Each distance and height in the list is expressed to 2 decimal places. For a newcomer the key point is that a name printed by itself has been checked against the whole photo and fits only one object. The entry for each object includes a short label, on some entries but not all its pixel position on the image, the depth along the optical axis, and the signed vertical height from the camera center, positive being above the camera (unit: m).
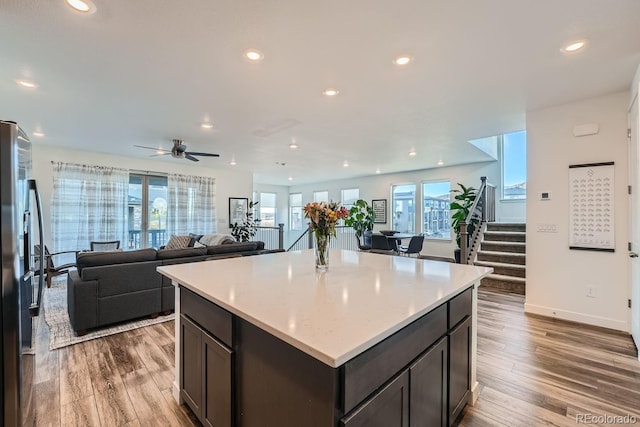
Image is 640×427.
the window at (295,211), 11.99 +0.10
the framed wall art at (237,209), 8.27 +0.12
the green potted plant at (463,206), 6.62 +0.18
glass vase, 2.10 -0.30
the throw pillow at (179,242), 5.42 -0.56
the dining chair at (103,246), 5.69 -0.66
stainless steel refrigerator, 1.24 -0.34
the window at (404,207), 8.55 +0.20
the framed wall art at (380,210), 9.12 +0.11
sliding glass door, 6.66 +0.05
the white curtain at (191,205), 7.13 +0.21
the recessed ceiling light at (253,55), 2.29 +1.29
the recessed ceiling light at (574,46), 2.17 +1.30
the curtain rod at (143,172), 6.31 +0.98
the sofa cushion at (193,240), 5.29 -0.55
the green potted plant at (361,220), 8.57 -0.20
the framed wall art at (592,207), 3.14 +0.08
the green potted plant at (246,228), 8.09 -0.44
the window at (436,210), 7.91 +0.11
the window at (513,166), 6.84 +1.15
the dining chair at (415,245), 6.64 -0.73
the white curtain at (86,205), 5.66 +0.16
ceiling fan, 4.83 +1.05
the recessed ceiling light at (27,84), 2.81 +1.29
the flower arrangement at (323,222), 2.01 -0.06
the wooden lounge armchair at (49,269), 4.41 -0.89
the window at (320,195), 10.98 +0.70
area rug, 2.97 -1.31
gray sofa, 3.10 -0.86
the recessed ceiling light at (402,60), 2.37 +1.29
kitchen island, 1.01 -0.58
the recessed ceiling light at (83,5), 1.75 +1.29
